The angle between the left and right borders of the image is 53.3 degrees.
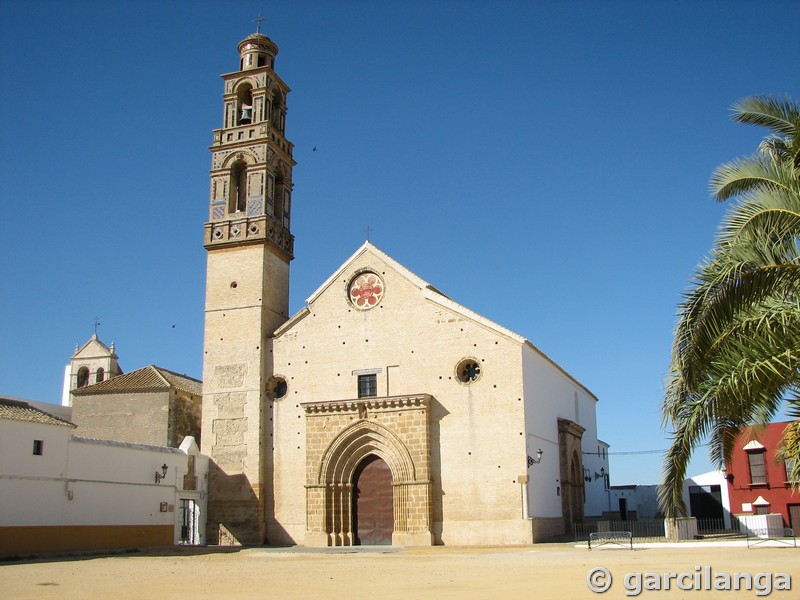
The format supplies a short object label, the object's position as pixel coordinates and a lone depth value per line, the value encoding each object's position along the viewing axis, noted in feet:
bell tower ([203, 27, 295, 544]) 101.86
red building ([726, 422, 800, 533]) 104.78
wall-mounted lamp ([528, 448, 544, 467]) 91.83
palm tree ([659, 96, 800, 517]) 36.68
